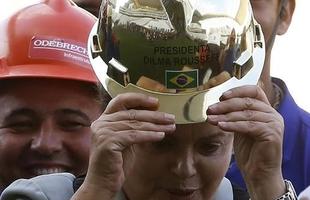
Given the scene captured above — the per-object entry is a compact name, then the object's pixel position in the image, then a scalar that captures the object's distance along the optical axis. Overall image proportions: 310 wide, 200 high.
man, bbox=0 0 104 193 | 7.84
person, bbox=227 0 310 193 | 7.78
